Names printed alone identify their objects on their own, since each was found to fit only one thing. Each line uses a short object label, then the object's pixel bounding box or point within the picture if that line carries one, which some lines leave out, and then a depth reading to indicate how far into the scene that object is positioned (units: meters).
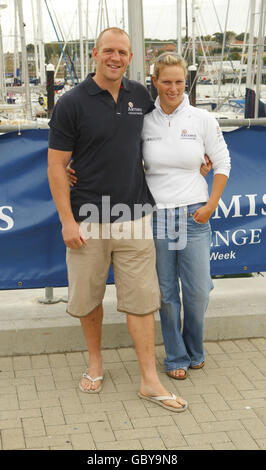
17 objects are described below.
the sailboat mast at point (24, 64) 13.49
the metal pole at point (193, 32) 19.41
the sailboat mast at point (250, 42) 11.21
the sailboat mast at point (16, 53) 18.56
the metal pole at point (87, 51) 21.55
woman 3.79
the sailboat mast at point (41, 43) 22.24
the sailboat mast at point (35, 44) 22.31
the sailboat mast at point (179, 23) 19.36
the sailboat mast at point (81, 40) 21.02
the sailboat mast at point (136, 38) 4.69
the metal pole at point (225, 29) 15.06
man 3.59
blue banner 4.43
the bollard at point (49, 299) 4.89
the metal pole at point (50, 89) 17.52
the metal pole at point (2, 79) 19.48
